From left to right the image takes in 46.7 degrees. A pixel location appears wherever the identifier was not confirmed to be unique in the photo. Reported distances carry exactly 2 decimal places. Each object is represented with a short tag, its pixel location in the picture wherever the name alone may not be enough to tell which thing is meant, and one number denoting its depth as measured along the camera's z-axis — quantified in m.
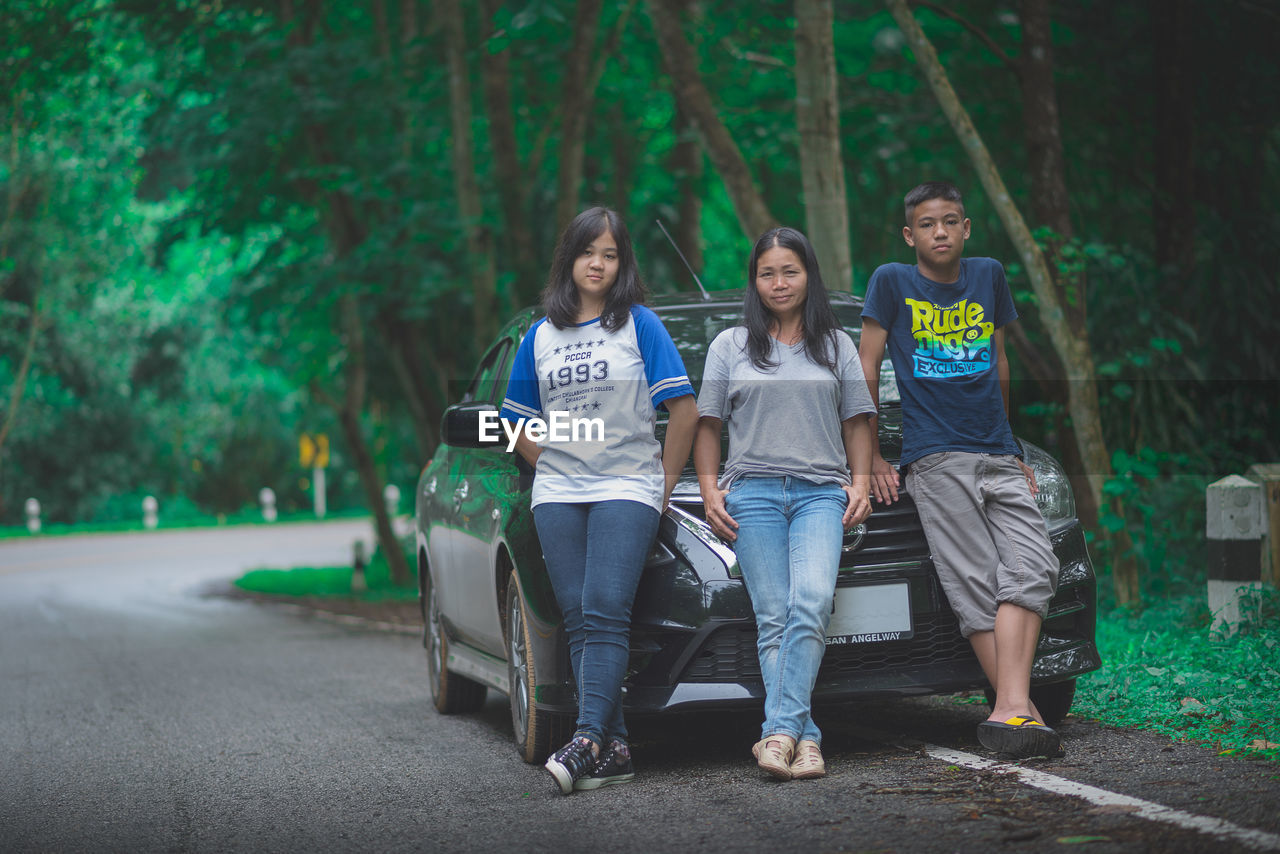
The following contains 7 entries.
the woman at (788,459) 5.00
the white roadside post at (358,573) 19.47
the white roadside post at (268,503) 43.75
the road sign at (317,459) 45.81
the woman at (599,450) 5.11
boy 5.17
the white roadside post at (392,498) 44.89
